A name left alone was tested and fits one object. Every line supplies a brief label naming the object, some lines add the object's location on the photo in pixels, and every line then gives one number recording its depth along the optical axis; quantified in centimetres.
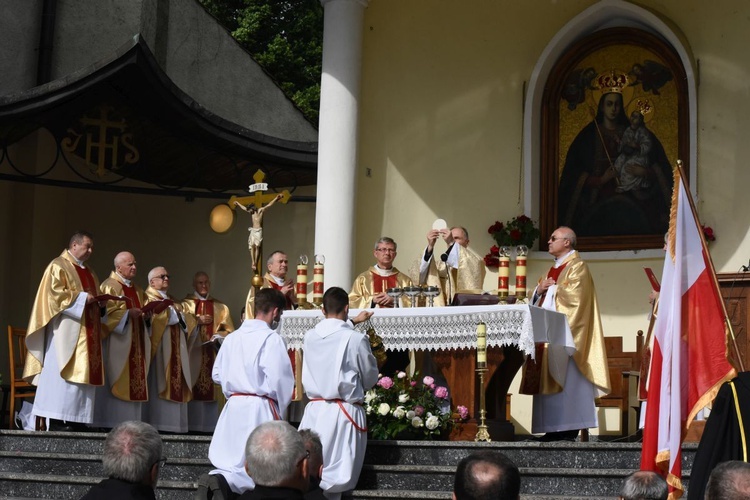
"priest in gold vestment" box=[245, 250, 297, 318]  1215
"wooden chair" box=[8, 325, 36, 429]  1234
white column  1382
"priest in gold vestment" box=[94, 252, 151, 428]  1162
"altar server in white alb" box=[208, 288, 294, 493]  851
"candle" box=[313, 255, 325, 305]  1057
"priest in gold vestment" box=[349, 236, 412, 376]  1159
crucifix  1191
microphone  1125
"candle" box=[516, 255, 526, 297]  1001
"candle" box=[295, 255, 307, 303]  1066
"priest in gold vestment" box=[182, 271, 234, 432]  1314
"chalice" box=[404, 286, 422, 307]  1056
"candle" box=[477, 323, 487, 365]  945
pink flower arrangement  953
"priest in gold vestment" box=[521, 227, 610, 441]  1048
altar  965
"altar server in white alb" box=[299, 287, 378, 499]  856
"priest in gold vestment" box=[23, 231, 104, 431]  1116
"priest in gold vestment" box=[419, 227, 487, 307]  1135
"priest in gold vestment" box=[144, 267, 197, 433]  1223
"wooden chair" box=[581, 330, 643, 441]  1263
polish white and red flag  670
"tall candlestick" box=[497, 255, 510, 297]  994
